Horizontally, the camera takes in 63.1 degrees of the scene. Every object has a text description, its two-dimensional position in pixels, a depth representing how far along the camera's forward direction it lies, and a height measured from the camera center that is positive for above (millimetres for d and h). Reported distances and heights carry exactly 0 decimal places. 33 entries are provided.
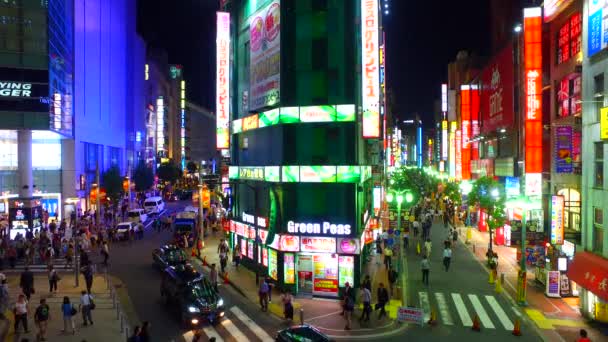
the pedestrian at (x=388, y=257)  31891 -5757
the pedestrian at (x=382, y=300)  21938 -5827
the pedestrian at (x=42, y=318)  18016 -5385
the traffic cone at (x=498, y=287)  26953 -6503
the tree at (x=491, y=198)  36500 -2298
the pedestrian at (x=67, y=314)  18875 -5531
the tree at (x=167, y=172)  114250 -611
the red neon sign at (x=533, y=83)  29016 +4983
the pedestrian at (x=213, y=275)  25438 -5538
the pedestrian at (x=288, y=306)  21484 -5997
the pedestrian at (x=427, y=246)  33797 -5447
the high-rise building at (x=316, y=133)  26328 +1991
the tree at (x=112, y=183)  62094 -1725
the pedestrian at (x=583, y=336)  15739 -5425
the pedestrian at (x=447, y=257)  31469 -5678
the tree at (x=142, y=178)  89000 -1531
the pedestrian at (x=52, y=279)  24891 -5484
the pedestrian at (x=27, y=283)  22812 -5241
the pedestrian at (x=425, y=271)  28453 -5942
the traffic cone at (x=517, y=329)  19859 -6466
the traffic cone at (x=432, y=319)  21250 -6528
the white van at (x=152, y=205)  62156 -4588
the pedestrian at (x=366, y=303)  21484 -5834
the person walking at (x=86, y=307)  19891 -5542
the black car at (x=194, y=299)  20416 -5535
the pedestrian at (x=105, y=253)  32375 -5459
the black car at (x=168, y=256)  29859 -5434
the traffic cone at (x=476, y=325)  20359 -6459
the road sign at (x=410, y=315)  20391 -6071
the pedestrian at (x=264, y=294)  23062 -5835
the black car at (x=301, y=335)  14992 -5108
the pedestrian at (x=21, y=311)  18750 -5344
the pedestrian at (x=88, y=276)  24688 -5346
